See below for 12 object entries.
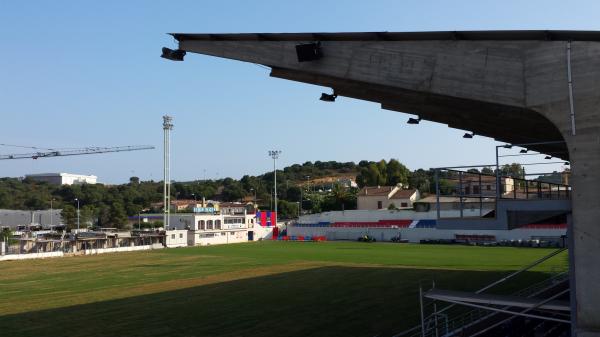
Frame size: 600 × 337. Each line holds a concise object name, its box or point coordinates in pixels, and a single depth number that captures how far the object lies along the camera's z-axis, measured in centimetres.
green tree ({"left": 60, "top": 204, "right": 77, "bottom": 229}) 11844
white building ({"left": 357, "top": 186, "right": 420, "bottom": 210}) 13350
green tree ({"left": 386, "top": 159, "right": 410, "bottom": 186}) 17638
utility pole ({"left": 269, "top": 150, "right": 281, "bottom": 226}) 13650
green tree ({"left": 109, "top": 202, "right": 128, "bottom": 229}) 12569
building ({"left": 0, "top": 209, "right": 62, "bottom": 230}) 14238
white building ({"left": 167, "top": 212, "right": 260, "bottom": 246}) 10400
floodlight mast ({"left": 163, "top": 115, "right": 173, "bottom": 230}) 10332
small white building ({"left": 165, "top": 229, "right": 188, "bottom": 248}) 9756
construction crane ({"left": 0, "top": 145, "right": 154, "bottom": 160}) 16725
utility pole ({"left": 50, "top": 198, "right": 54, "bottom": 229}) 14200
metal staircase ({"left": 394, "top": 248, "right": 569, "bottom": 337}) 1668
